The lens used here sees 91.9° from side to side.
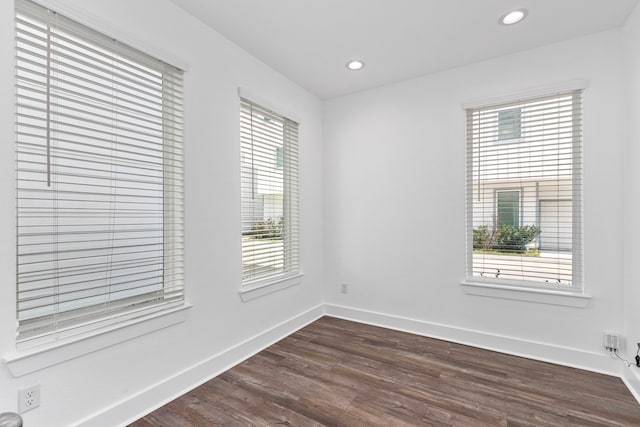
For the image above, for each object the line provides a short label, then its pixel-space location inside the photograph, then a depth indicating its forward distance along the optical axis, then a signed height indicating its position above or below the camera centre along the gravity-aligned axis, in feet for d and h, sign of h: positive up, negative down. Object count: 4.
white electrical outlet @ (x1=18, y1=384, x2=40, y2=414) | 4.75 -2.91
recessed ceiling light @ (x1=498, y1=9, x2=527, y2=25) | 7.18 +4.68
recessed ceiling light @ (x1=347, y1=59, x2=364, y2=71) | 9.49 +4.66
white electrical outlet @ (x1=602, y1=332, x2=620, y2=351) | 7.73 -3.19
